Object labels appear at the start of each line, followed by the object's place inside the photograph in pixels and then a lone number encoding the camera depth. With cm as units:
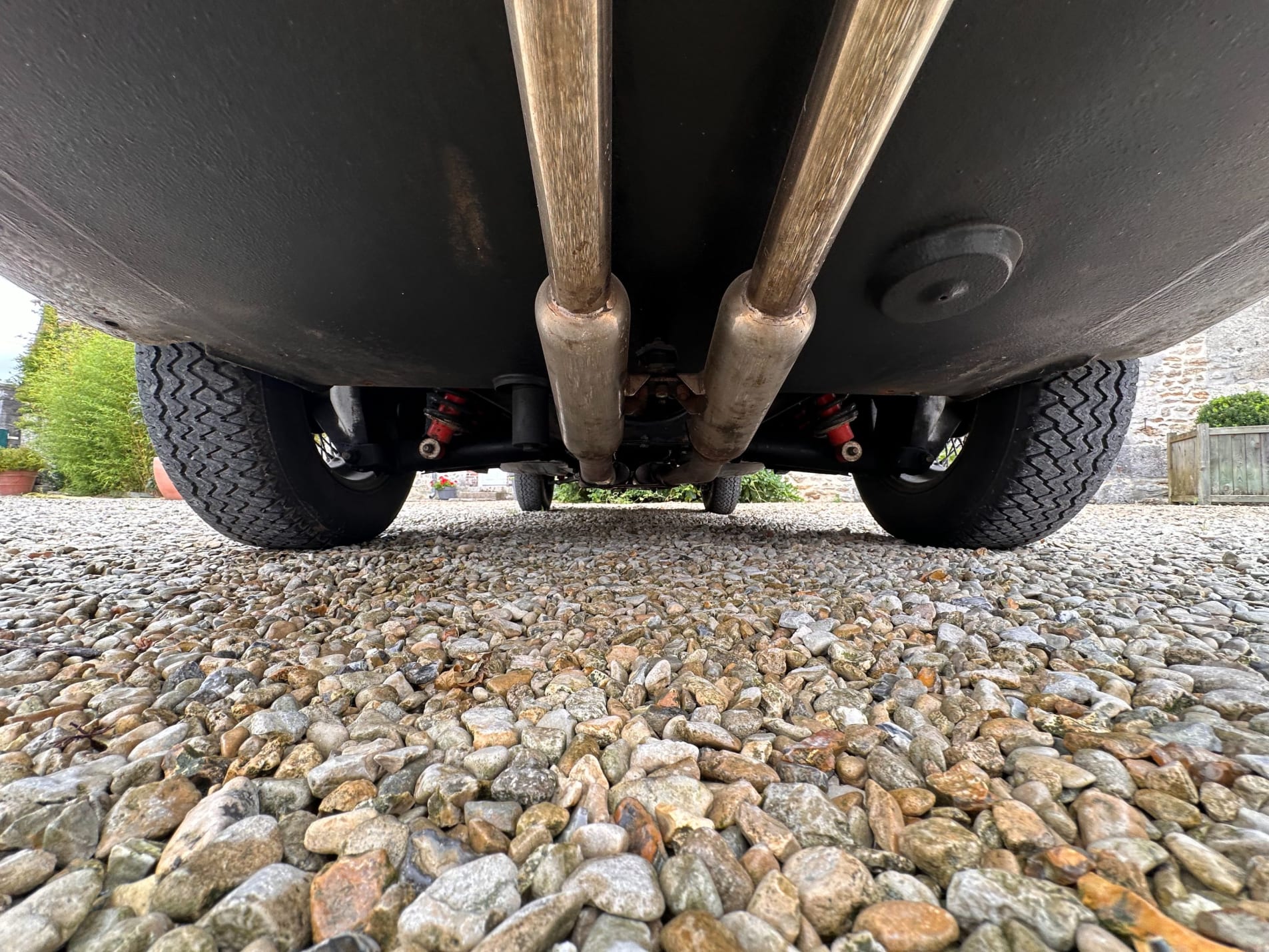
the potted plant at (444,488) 870
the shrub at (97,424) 728
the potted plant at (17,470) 700
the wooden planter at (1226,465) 537
